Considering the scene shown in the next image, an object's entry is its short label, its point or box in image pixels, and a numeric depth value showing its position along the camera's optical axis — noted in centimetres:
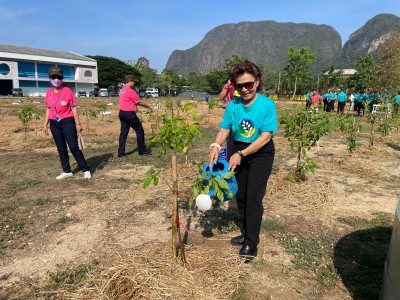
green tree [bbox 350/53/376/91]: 3816
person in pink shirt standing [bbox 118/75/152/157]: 607
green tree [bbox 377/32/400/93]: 1813
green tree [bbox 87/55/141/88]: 6069
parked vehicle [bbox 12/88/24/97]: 3691
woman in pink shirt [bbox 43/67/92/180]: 453
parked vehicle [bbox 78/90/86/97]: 4022
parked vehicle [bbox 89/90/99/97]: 4208
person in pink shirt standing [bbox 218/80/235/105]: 463
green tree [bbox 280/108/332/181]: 460
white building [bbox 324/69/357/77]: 9073
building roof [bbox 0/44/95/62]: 4591
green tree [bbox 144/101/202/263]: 210
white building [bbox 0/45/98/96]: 4400
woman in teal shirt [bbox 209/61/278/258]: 239
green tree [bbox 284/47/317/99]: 4216
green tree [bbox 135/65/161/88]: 6370
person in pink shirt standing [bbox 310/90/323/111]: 1395
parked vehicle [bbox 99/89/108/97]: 4281
